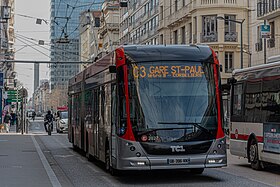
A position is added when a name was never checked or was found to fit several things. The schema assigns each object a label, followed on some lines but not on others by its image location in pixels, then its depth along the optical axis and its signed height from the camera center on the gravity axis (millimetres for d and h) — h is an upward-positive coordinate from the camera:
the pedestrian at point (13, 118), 71500 -876
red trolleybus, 13078 +35
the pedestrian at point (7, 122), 50656 -963
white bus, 14967 -91
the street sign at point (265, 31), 39281 +5068
